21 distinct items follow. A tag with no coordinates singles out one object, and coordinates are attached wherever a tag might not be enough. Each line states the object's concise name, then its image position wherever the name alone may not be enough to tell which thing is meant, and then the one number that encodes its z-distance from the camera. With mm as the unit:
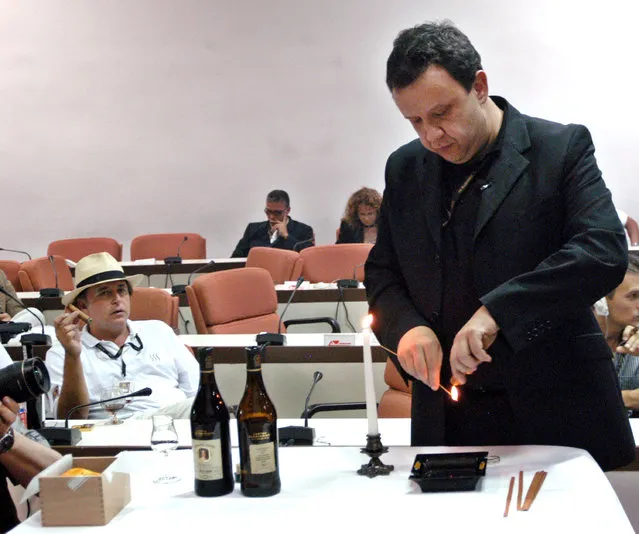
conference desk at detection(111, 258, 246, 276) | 6811
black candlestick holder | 1562
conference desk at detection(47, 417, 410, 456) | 2305
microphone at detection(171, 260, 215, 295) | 5355
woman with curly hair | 7449
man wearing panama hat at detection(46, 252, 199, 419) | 3223
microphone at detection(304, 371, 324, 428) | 2363
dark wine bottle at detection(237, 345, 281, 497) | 1489
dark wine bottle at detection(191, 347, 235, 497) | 1505
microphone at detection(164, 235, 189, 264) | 6934
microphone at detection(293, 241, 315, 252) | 7922
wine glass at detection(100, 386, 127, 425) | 2588
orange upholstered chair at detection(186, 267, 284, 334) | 4438
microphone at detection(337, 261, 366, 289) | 5246
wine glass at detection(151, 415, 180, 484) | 1752
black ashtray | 1470
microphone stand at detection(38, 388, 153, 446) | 2367
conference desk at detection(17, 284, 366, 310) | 5129
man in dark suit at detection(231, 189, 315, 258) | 8070
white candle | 1478
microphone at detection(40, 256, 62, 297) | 5559
